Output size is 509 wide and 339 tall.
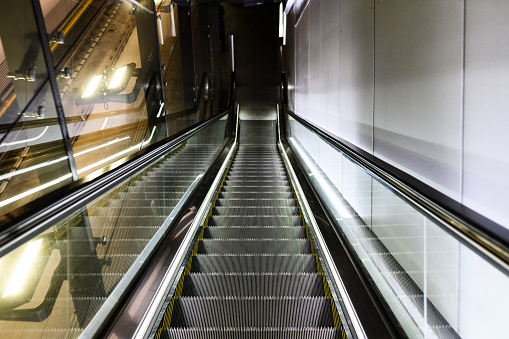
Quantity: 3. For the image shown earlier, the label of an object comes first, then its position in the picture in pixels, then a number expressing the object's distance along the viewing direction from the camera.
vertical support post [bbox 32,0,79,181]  3.20
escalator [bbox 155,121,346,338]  2.33
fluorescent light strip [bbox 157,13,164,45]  6.99
